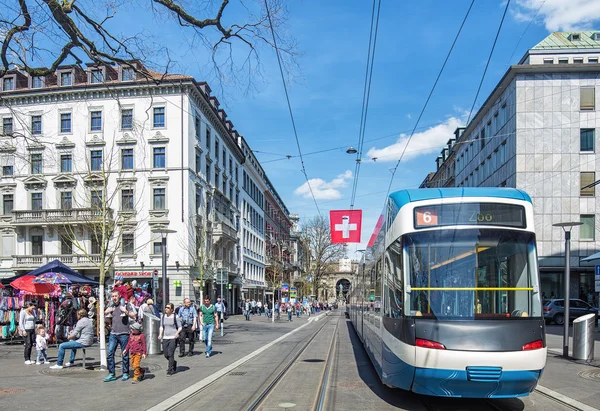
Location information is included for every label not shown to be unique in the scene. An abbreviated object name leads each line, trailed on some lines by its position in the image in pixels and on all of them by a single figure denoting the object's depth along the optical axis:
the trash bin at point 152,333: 15.66
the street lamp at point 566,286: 14.66
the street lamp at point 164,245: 17.44
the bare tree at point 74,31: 10.74
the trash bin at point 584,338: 13.80
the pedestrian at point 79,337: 12.34
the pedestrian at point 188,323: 15.89
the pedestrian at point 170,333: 11.95
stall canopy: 19.33
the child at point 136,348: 10.85
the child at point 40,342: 13.38
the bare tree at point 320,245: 67.31
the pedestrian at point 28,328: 13.84
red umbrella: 17.84
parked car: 31.62
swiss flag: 24.16
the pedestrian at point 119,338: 11.10
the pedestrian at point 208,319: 16.03
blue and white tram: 7.20
